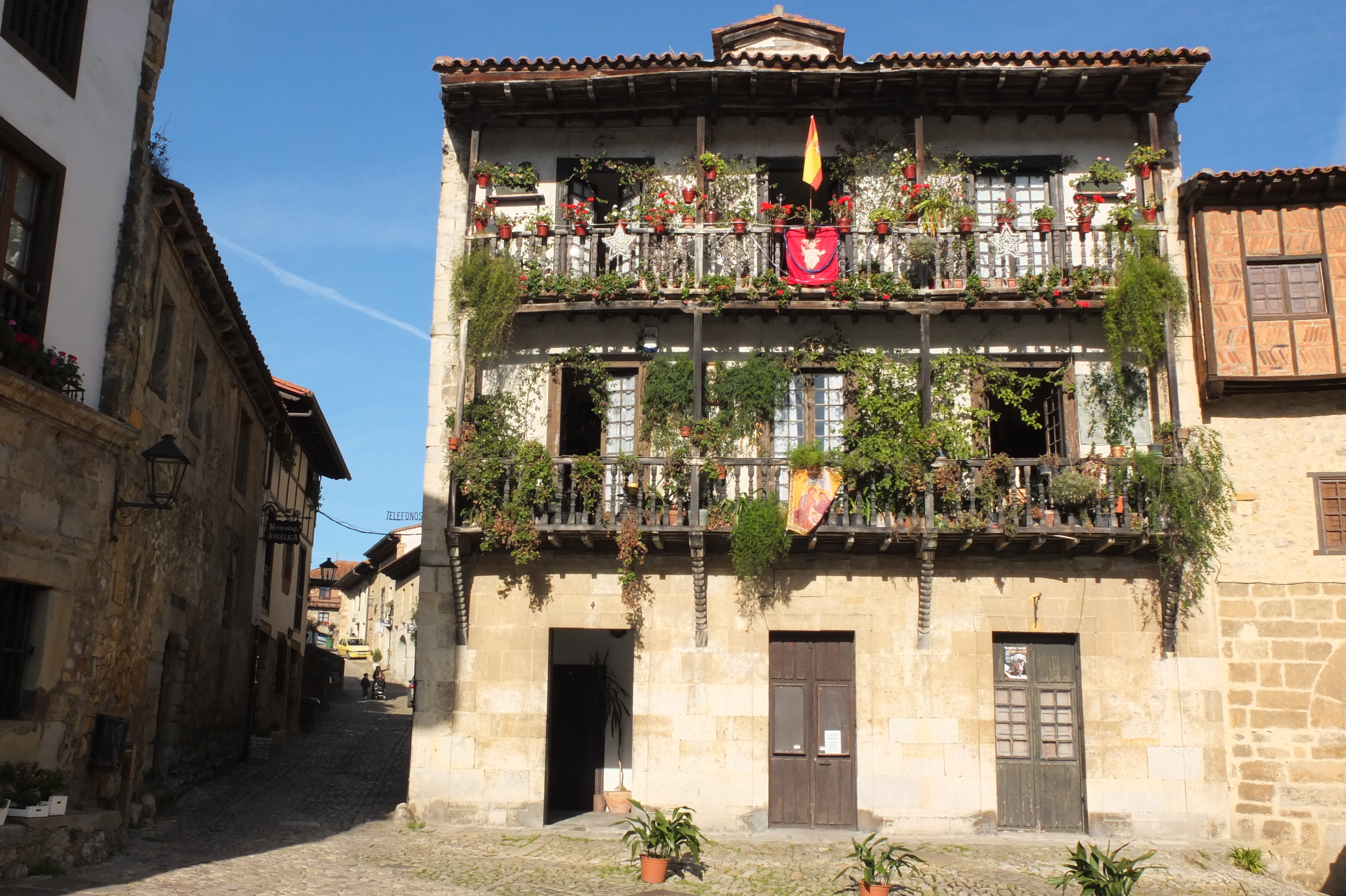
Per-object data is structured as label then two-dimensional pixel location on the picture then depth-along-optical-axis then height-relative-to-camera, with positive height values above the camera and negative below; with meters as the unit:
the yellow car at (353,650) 46.75 +0.98
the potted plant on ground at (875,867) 10.62 -1.74
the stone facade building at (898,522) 13.90 +1.96
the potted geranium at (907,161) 15.58 +7.06
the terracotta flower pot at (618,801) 15.48 -1.63
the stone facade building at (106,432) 10.74 +2.44
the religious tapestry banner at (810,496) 13.89 +2.24
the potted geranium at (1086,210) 14.92 +6.28
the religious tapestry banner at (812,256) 14.93 +5.49
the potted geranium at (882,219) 14.86 +6.05
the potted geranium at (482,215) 15.34 +6.09
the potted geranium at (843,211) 15.05 +6.20
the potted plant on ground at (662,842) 11.41 -1.59
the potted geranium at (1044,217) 14.90 +6.09
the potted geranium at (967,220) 14.89 +5.96
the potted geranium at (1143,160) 15.23 +6.96
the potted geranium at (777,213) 15.31 +6.21
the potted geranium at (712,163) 15.59 +6.94
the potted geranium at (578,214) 15.26 +6.12
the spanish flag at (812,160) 14.99 +6.74
